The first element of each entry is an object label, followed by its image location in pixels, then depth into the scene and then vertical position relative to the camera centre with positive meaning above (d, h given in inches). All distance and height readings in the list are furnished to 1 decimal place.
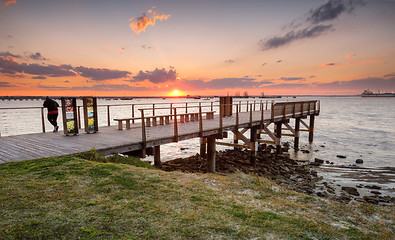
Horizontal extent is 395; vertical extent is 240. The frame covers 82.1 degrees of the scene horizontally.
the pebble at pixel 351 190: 403.5 -168.5
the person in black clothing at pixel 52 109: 412.8 -12.7
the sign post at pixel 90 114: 386.3 -21.6
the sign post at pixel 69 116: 365.3 -22.4
